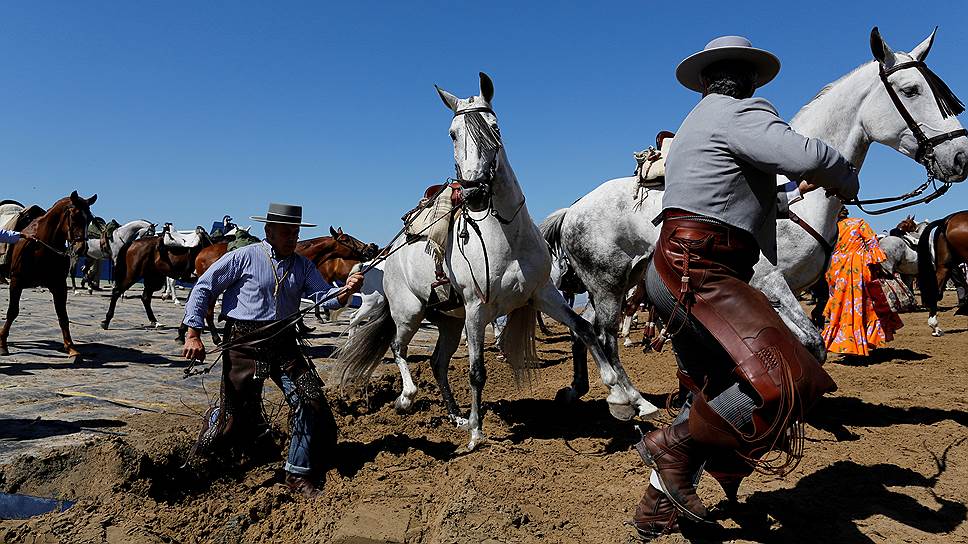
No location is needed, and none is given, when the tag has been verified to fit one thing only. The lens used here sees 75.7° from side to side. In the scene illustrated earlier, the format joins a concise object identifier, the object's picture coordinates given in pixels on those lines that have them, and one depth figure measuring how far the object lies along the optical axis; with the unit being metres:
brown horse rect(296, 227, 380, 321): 13.53
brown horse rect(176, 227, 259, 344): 12.20
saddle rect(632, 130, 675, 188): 5.27
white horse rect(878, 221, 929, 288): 17.86
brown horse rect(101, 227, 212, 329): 13.64
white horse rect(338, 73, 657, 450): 4.63
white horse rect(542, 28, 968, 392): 4.04
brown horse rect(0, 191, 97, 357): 8.50
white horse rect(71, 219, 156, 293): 15.41
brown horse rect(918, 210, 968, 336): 11.10
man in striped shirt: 3.98
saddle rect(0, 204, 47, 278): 8.75
